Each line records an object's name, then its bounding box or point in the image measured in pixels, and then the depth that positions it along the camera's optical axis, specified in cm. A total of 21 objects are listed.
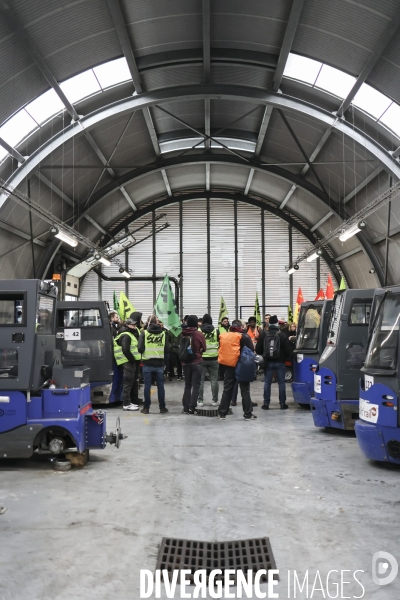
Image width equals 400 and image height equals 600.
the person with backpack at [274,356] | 1185
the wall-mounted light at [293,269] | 2742
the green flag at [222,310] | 2112
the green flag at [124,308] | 1758
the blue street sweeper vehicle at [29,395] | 685
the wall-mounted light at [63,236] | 1695
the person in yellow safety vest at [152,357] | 1098
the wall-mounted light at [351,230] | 1696
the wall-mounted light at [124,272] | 2737
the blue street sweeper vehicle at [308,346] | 1154
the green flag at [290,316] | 2442
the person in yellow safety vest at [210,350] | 1209
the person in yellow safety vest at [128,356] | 1164
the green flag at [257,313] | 2417
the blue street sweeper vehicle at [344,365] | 891
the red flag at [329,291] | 1988
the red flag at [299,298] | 2373
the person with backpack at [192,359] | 1112
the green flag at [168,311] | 1712
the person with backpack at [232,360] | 1039
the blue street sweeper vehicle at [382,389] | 664
